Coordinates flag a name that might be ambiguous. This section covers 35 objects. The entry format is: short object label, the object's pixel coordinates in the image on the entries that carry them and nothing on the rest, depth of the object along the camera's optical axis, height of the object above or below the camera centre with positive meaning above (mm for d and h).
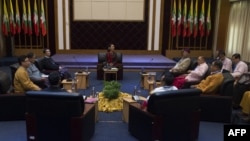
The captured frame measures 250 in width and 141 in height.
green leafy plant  5447 -1073
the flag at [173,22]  10641 +618
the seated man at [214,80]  4882 -761
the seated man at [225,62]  6845 -614
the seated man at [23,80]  4820 -781
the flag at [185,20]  10658 +703
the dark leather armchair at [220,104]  4758 -1171
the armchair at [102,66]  7905 -840
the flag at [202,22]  10656 +607
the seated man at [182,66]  6930 -743
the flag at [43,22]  10469 +573
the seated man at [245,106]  4840 -1237
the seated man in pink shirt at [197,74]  5902 -813
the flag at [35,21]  10445 +611
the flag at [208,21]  10727 +670
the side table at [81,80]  6871 -1095
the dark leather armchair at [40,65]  6711 -712
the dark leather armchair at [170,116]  3629 -1112
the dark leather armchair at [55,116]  3470 -1058
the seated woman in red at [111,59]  7820 -644
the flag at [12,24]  10345 +483
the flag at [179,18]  10664 +776
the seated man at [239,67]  6216 -679
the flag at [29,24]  10536 +495
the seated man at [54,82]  3678 -636
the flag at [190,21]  10672 +643
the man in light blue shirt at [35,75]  5699 -844
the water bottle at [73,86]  5935 -1112
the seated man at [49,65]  6926 -724
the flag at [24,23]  10477 +532
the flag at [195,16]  10680 +862
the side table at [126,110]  4707 -1279
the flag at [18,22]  10400 +563
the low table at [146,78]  6914 -1048
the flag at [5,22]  10211 +550
